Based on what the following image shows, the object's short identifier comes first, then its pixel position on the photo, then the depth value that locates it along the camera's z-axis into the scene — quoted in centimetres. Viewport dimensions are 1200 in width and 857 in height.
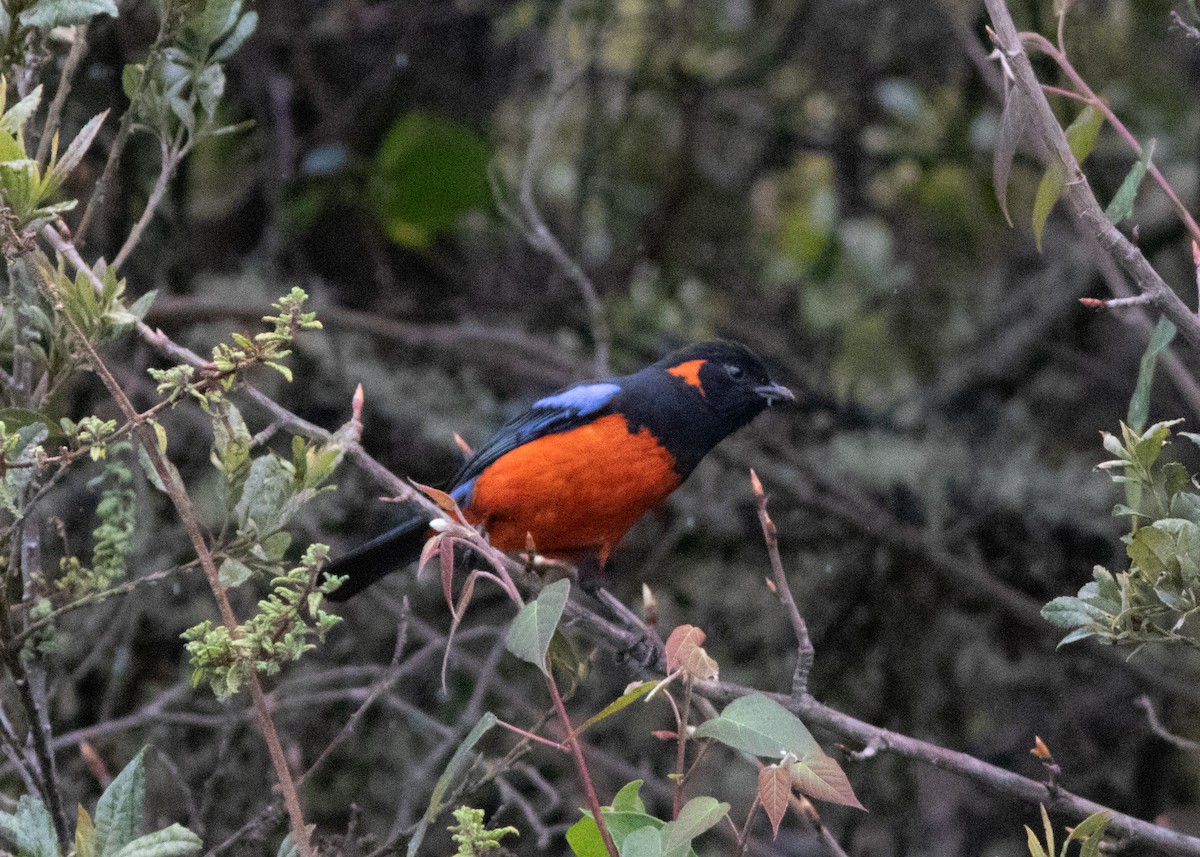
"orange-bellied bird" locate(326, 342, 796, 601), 866
